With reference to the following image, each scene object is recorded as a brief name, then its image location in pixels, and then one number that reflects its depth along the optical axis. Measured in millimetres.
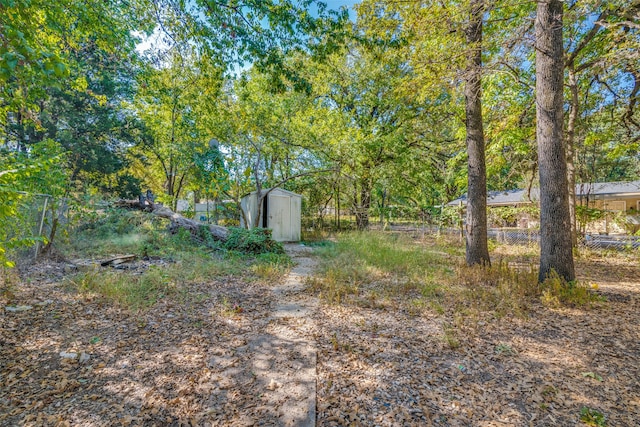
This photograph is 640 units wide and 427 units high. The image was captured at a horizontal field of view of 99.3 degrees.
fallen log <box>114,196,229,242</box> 8422
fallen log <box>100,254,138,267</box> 5584
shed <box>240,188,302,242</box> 10852
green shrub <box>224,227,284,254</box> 7778
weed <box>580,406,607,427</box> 1749
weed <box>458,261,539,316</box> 3715
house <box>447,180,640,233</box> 15343
